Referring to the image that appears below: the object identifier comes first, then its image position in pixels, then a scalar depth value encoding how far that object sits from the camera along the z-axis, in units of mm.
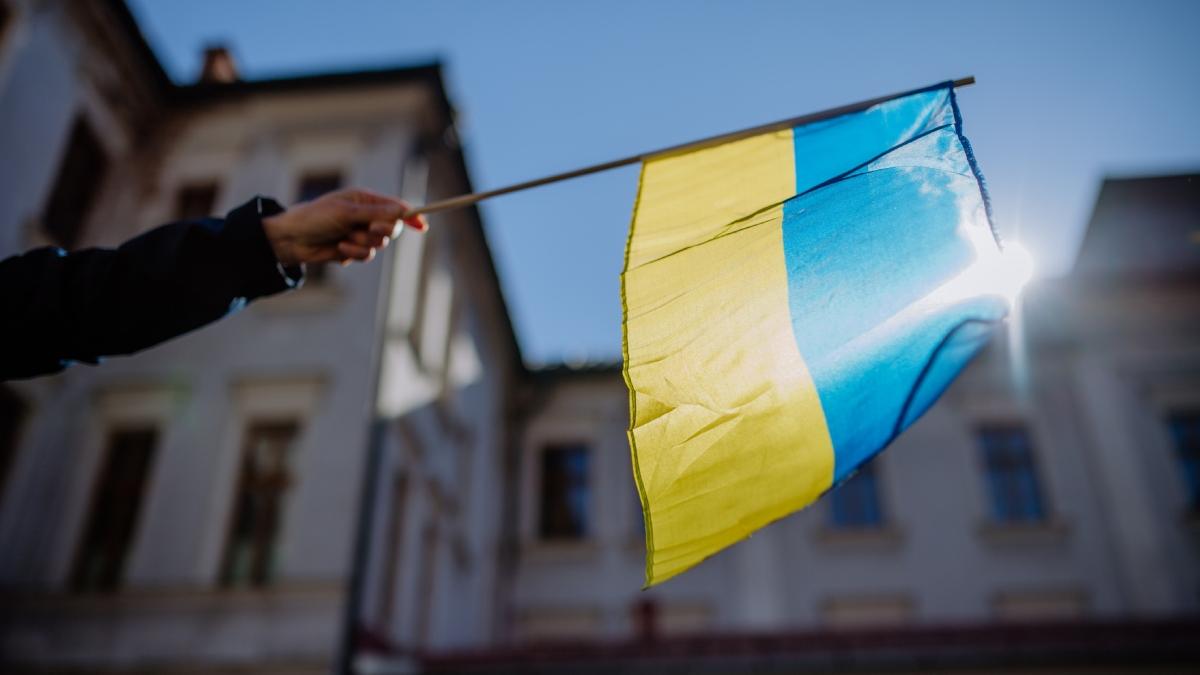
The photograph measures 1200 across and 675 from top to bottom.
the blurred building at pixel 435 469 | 11586
